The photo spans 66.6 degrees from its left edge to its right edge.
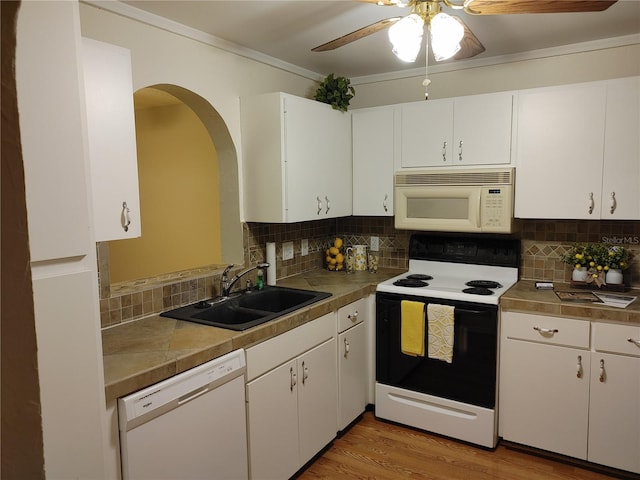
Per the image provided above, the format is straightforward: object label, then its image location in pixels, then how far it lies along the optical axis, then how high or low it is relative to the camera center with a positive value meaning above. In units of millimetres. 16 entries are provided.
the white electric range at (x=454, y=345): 2770 -876
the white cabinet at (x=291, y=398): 2236 -1008
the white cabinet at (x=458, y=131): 2930 +405
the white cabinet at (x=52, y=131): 1143 +173
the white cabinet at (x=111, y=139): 1838 +236
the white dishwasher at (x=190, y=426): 1686 -860
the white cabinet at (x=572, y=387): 2457 -1023
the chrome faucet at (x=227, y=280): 2783 -472
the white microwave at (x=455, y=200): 2916 -26
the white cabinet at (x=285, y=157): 2857 +245
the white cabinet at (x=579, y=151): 2613 +239
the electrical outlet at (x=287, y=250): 3369 -367
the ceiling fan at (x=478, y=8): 1642 +672
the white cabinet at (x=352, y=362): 2889 -1011
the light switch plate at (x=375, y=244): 3754 -364
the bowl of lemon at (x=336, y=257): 3629 -450
